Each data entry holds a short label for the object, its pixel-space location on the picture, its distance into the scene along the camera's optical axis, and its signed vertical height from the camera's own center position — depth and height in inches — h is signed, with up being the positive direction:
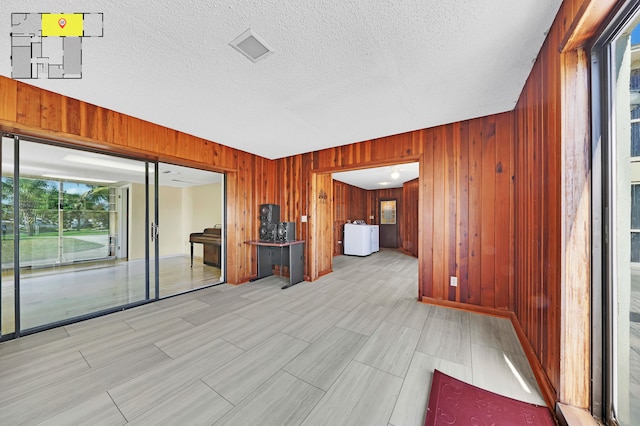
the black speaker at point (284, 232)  155.1 -13.1
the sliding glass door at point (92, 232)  96.0 -15.2
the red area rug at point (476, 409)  48.7 -45.7
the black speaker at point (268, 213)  161.5 +0.4
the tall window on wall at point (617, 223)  41.9 -2.0
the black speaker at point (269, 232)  156.8 -13.1
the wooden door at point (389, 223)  328.8 -14.8
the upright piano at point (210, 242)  200.7 -26.0
